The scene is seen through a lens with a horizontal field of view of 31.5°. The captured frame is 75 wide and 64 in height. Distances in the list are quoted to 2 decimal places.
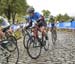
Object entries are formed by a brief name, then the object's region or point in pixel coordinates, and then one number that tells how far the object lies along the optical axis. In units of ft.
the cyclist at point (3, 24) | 15.09
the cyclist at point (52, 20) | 31.36
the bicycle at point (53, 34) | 28.73
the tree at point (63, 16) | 232.29
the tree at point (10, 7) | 108.03
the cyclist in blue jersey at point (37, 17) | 17.40
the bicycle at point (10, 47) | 12.79
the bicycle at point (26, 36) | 19.71
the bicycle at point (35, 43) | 16.25
